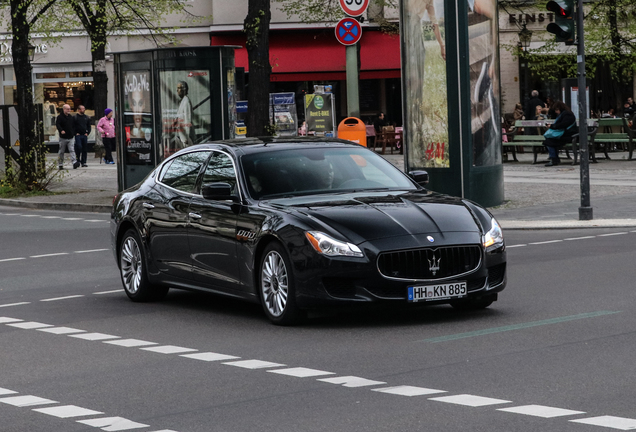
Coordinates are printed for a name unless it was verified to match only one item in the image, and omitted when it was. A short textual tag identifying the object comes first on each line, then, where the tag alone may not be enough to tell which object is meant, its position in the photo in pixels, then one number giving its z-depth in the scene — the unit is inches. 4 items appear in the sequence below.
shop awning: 1849.2
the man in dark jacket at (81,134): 1460.4
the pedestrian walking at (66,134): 1449.2
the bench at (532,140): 1178.8
